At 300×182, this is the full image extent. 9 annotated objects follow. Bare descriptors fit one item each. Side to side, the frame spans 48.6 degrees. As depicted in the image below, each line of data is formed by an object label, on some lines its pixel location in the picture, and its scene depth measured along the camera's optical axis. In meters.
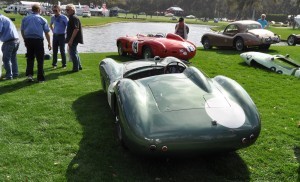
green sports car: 3.81
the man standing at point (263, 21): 18.16
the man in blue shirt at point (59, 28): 9.72
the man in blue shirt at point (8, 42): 8.11
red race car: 10.89
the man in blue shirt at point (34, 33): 7.84
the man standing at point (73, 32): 9.04
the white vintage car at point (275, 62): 10.01
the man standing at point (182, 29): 14.02
